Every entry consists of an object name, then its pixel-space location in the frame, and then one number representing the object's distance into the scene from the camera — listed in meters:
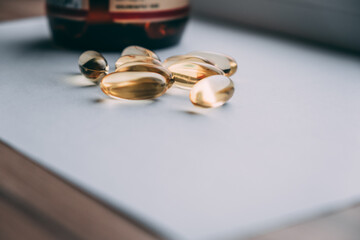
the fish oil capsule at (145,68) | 0.22
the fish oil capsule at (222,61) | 0.24
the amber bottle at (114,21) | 0.27
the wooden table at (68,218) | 0.15
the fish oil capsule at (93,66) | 0.23
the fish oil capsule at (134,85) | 0.21
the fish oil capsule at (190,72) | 0.23
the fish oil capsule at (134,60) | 0.23
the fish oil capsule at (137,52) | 0.25
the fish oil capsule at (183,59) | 0.23
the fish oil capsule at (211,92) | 0.21
